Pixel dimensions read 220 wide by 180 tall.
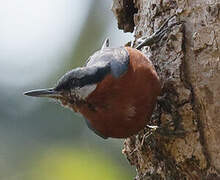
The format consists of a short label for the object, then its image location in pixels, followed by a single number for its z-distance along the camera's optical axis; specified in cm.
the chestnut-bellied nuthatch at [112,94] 611
